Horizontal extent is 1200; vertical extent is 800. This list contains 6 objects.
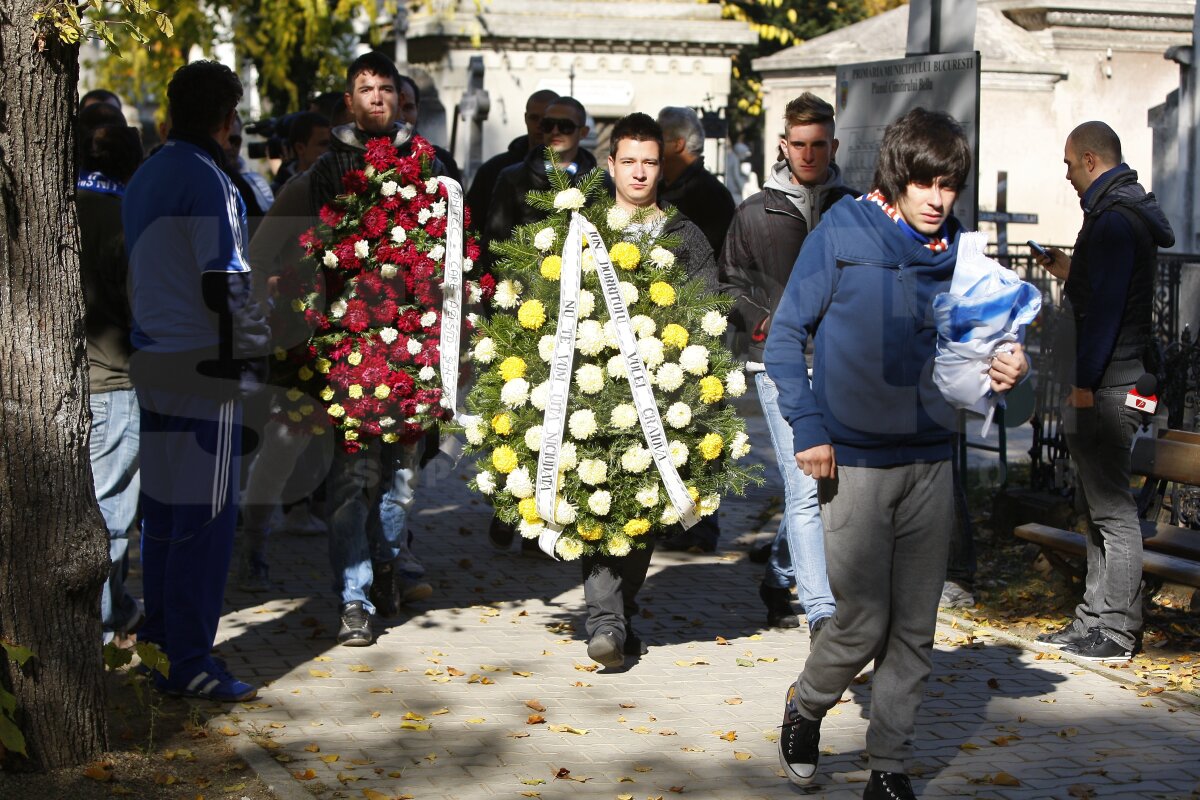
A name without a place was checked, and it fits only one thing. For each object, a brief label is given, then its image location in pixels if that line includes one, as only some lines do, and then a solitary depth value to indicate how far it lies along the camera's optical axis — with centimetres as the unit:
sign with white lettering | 847
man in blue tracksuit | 628
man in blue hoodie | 518
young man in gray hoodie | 705
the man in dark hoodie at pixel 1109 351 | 702
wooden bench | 743
